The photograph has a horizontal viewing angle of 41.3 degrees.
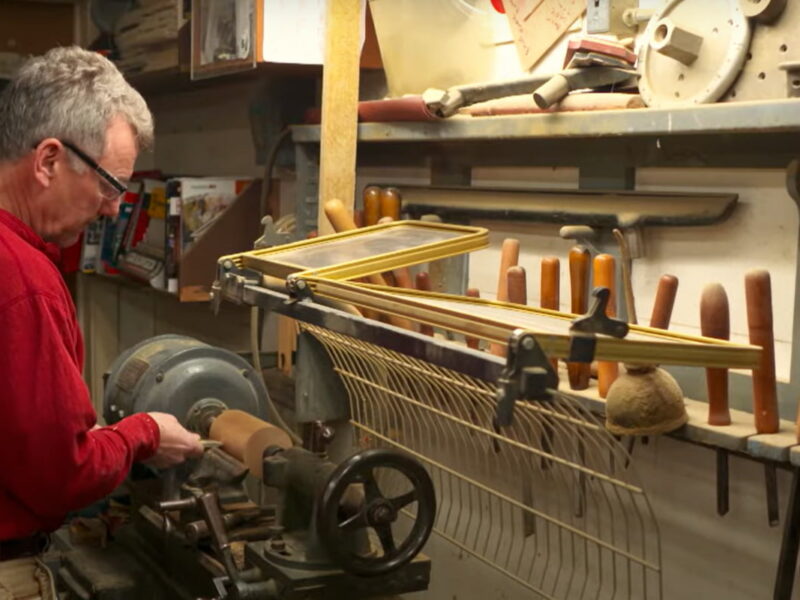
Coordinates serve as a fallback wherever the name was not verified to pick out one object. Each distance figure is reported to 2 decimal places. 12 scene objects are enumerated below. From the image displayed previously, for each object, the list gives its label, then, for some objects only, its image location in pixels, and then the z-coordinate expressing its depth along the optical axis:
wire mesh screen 1.87
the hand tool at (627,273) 2.04
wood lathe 1.80
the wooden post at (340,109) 2.62
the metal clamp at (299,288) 1.92
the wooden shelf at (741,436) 1.63
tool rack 1.66
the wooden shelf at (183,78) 2.92
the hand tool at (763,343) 1.62
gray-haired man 1.70
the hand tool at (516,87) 2.03
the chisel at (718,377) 1.64
